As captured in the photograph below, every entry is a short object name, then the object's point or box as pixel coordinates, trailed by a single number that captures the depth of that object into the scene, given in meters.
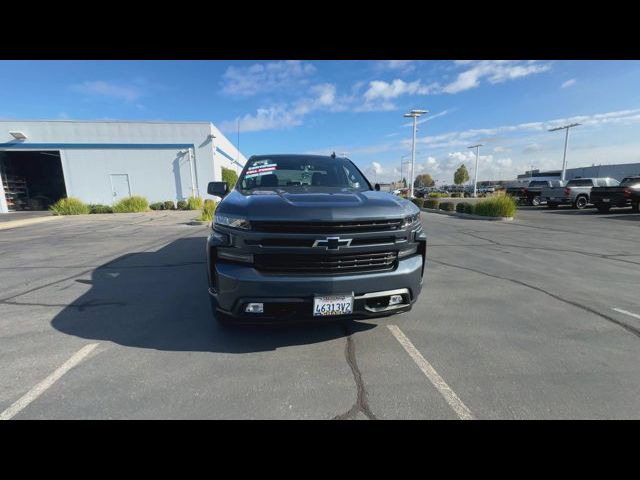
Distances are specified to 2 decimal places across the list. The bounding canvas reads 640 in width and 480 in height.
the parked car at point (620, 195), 15.77
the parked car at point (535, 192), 22.06
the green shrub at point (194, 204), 21.64
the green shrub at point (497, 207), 14.46
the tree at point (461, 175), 68.31
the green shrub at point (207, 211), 14.04
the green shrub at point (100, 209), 20.30
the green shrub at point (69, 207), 19.75
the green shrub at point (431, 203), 20.98
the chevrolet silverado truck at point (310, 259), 2.38
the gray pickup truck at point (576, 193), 19.67
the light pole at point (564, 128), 37.97
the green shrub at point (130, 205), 20.47
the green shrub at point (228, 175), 30.47
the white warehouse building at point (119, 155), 23.08
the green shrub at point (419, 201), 23.14
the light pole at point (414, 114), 29.85
